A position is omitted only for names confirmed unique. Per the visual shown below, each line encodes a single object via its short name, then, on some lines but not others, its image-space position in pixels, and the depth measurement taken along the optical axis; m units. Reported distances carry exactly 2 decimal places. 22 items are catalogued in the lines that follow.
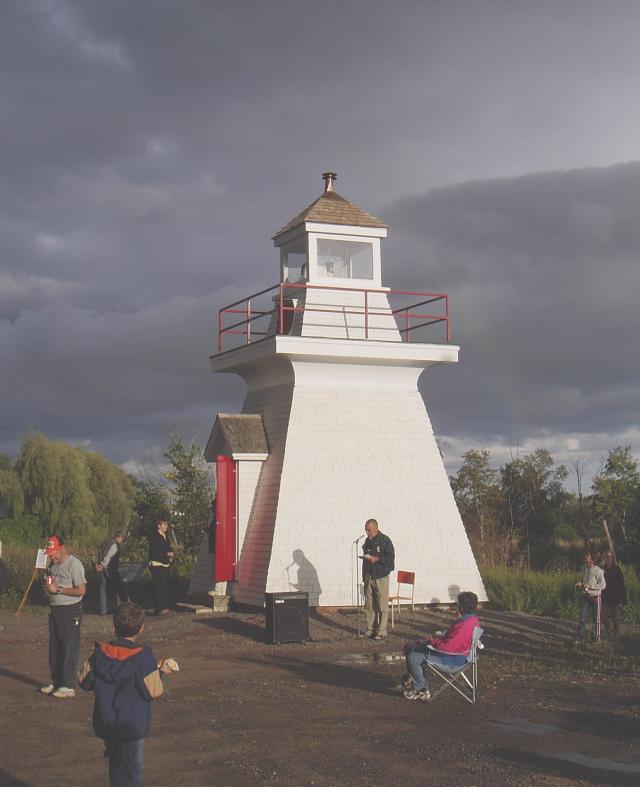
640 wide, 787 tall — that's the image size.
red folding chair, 17.72
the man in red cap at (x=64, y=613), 11.69
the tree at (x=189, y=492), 28.69
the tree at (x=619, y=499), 32.56
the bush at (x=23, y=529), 39.69
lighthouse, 19.42
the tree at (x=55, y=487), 41.44
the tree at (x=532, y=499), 36.48
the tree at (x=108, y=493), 43.85
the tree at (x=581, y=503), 28.82
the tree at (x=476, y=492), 36.84
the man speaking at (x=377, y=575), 16.44
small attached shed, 20.06
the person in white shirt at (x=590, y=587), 15.88
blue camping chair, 11.28
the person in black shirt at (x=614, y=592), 16.25
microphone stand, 19.44
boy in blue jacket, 6.48
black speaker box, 16.06
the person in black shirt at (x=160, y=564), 19.84
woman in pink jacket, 11.27
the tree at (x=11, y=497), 41.16
